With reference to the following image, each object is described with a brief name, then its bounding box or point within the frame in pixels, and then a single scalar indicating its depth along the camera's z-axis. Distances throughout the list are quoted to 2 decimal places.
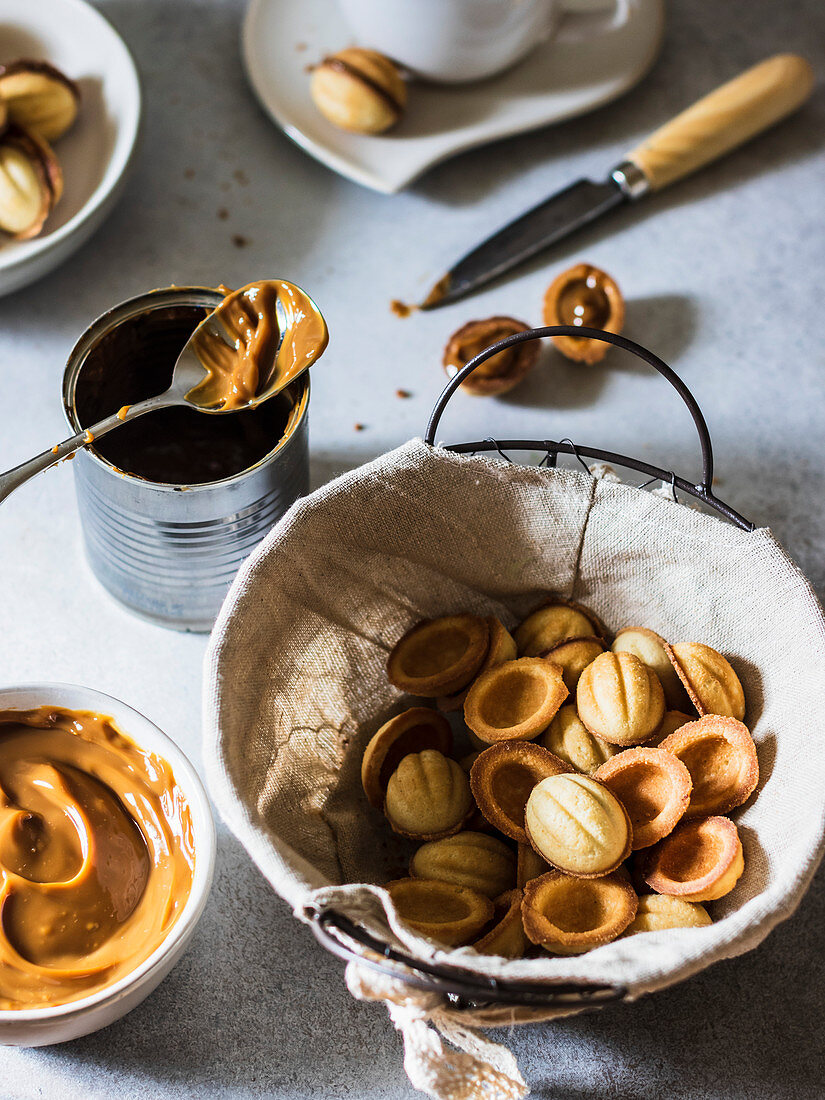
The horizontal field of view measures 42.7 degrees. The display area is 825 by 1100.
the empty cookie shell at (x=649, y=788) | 0.74
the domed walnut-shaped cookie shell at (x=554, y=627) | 0.87
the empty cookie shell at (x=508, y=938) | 0.70
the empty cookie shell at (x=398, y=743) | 0.81
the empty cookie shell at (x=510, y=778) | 0.76
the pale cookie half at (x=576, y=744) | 0.80
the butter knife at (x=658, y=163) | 1.13
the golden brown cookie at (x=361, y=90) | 1.11
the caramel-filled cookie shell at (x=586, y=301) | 1.09
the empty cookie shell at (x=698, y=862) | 0.71
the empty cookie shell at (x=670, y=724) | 0.81
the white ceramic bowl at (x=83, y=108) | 1.04
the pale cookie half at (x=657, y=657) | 0.83
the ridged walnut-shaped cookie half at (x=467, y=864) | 0.76
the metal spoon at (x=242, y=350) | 0.85
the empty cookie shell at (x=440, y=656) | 0.83
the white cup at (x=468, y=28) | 1.07
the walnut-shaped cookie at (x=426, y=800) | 0.77
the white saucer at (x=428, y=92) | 1.15
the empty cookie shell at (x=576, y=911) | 0.69
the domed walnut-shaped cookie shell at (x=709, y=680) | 0.79
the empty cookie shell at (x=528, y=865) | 0.75
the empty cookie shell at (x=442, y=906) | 0.72
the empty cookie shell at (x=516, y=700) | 0.80
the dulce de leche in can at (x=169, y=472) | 0.80
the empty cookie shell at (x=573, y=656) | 0.84
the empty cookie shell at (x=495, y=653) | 0.85
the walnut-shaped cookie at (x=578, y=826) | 0.71
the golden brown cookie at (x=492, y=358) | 1.05
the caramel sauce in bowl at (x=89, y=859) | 0.70
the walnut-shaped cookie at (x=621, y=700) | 0.78
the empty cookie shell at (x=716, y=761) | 0.76
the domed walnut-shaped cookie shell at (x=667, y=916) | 0.71
